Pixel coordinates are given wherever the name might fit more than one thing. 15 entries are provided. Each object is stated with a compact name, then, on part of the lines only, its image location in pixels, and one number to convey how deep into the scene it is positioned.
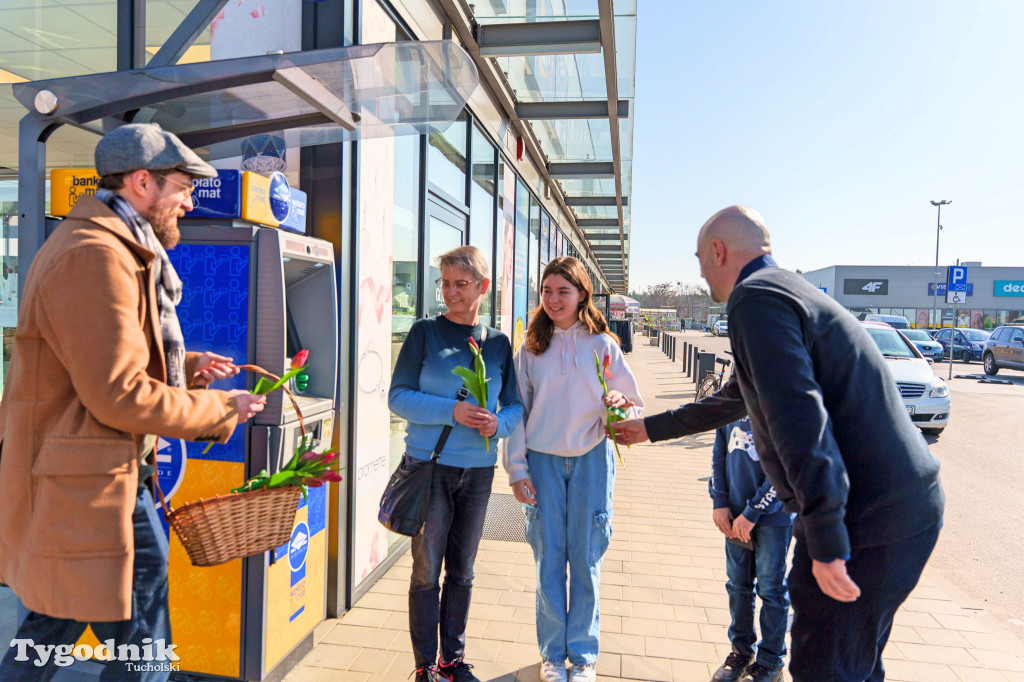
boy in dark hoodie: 2.72
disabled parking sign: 19.61
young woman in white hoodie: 2.79
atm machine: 2.52
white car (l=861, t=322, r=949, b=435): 9.26
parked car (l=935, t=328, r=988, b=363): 26.78
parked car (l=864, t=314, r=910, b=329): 34.78
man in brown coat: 1.52
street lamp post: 36.28
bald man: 1.62
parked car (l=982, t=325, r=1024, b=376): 19.64
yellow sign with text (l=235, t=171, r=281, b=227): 2.49
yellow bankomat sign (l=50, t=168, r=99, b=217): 2.51
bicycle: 5.96
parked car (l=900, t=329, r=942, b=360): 25.15
